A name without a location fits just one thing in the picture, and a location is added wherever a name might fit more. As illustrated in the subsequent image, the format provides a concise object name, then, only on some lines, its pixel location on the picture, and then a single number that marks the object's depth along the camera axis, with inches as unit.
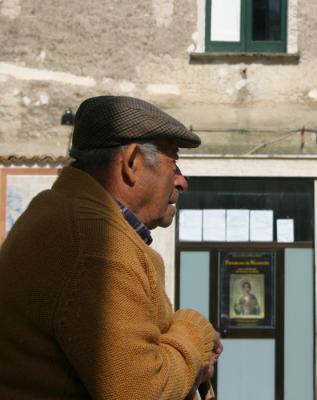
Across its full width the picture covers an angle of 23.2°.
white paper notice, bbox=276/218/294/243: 326.0
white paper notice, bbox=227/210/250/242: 327.3
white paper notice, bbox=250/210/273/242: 327.0
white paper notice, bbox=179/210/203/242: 327.9
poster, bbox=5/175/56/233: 317.7
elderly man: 66.1
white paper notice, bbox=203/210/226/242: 327.6
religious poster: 326.0
